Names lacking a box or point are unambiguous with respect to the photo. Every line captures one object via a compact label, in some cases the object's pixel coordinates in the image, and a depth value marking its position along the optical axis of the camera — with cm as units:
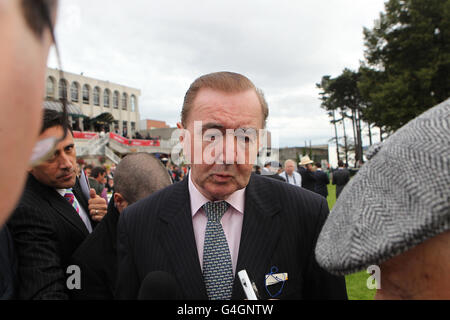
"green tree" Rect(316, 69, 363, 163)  4056
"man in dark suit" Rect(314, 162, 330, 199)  1007
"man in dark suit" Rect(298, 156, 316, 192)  1016
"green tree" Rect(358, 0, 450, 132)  2345
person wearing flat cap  57
